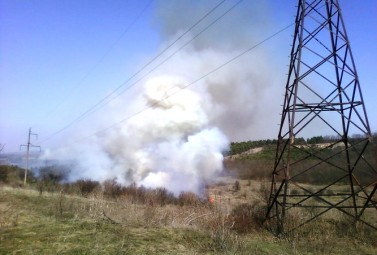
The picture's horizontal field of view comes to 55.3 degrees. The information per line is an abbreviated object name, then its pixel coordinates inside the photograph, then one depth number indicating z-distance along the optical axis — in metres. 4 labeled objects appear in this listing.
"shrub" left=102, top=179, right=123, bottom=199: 44.81
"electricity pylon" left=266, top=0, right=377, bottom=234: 16.88
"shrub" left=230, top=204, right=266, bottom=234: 17.99
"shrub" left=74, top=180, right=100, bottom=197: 49.26
